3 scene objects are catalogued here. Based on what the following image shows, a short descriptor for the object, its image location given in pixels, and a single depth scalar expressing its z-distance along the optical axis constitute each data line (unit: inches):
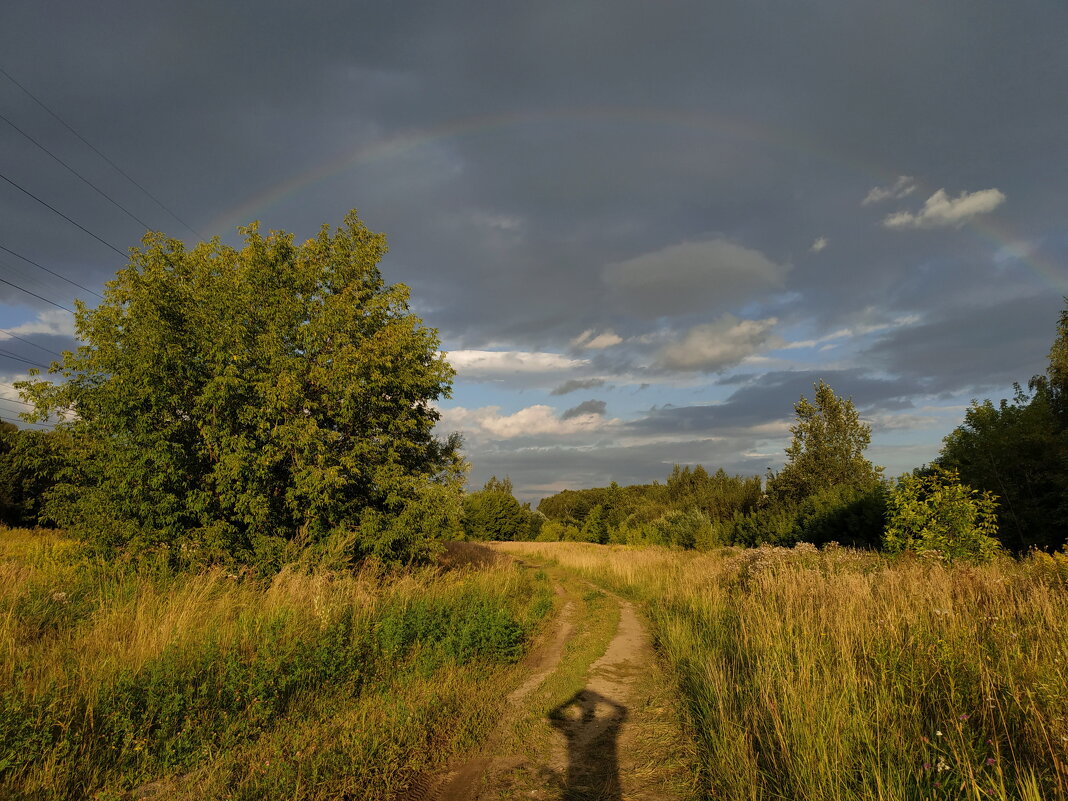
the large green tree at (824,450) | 1514.5
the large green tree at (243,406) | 426.3
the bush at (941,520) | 373.1
